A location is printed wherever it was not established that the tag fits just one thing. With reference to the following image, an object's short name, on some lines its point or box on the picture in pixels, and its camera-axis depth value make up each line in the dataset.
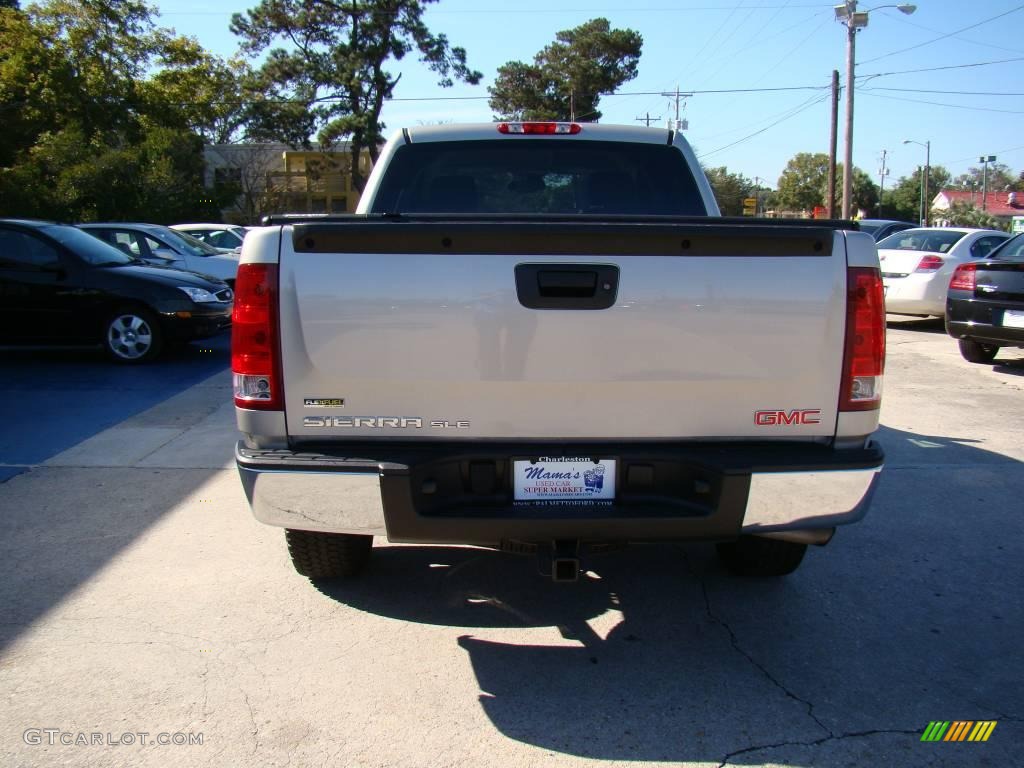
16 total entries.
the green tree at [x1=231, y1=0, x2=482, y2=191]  43.41
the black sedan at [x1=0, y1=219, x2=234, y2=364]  9.46
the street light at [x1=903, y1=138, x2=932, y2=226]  73.18
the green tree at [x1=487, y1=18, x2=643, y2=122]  52.28
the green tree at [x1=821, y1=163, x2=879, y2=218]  82.00
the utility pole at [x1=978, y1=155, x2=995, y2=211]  78.31
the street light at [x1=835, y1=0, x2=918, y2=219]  27.88
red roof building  86.36
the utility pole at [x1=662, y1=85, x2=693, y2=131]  51.84
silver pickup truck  2.88
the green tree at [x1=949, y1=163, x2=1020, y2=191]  121.12
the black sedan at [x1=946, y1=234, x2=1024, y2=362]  9.12
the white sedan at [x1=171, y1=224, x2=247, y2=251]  18.45
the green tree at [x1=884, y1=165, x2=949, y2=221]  84.50
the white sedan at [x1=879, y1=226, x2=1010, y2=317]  12.61
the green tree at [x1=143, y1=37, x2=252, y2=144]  39.41
